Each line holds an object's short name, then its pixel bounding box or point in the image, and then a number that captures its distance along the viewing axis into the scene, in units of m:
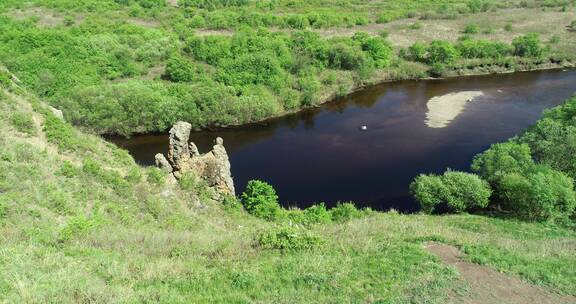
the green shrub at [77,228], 20.34
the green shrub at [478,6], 131.12
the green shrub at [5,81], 39.83
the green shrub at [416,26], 114.06
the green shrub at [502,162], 41.41
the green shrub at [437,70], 87.75
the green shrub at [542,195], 36.22
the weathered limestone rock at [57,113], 40.81
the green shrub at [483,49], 91.88
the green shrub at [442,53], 89.94
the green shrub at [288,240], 20.59
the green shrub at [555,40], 100.25
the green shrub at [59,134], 34.62
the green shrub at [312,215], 33.72
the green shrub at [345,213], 35.43
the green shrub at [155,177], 34.42
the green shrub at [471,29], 107.12
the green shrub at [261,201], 37.72
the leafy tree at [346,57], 83.38
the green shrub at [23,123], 34.47
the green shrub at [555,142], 41.84
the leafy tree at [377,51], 88.19
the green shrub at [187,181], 36.19
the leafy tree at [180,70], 72.50
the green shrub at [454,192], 39.72
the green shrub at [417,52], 91.56
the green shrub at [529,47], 92.00
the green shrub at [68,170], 31.02
